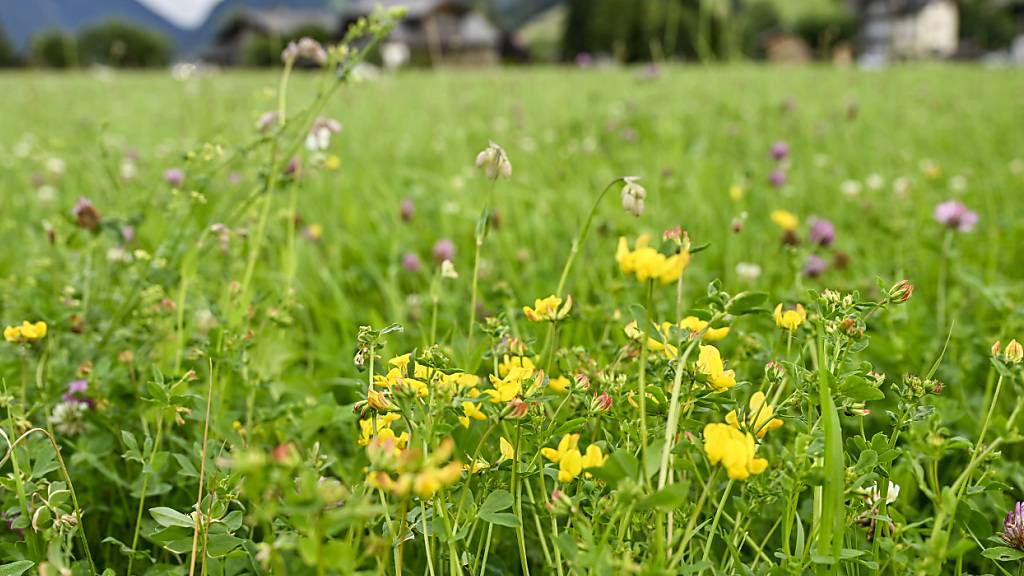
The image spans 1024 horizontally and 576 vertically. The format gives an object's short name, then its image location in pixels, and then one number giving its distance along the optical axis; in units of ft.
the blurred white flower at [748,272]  6.50
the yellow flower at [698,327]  3.05
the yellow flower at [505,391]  2.67
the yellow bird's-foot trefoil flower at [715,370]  2.83
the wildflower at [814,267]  6.64
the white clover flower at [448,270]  3.66
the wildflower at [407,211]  8.09
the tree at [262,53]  72.49
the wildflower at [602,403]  2.90
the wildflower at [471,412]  2.72
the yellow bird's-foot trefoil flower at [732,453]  2.28
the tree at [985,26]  119.44
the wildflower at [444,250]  7.23
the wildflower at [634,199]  3.23
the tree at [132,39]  120.67
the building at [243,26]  127.65
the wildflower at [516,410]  2.64
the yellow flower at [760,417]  2.83
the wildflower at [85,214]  5.07
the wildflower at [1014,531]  2.98
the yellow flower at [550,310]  3.15
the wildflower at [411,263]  7.17
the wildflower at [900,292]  3.00
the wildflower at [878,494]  2.78
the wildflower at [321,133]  5.06
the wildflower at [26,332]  3.65
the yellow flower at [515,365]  3.03
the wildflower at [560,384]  3.55
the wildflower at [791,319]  3.08
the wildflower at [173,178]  6.86
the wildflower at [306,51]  4.78
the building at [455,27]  122.42
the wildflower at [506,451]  2.95
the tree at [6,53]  94.38
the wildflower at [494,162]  3.49
